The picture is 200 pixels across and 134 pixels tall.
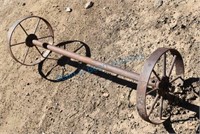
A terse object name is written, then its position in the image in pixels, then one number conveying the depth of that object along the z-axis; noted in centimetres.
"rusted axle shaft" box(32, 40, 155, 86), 430
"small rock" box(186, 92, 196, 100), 454
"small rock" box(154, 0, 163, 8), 557
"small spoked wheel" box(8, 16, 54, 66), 578
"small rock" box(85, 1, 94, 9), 610
